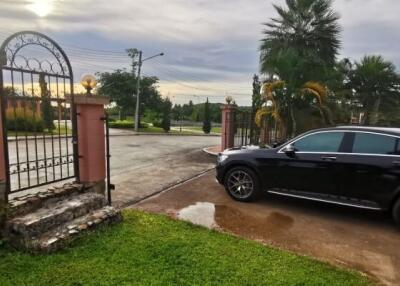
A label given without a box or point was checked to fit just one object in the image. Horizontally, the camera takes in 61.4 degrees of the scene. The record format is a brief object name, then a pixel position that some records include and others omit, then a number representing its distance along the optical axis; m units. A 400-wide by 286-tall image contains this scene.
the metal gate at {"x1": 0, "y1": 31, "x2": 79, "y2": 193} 4.11
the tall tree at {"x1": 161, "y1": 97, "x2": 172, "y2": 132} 30.47
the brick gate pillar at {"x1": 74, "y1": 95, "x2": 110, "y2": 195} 5.11
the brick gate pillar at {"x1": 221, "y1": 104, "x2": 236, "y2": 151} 11.15
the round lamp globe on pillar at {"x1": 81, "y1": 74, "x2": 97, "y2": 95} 5.17
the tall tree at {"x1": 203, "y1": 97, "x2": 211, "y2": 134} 34.06
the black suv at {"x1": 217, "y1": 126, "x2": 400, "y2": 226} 4.91
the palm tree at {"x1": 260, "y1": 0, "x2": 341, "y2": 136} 14.61
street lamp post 27.52
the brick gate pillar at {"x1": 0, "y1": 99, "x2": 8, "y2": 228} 3.97
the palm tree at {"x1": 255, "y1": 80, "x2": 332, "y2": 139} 11.13
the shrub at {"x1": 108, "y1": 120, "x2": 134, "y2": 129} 30.48
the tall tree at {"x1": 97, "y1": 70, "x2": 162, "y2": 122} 32.00
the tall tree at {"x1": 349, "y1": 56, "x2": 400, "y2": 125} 14.48
